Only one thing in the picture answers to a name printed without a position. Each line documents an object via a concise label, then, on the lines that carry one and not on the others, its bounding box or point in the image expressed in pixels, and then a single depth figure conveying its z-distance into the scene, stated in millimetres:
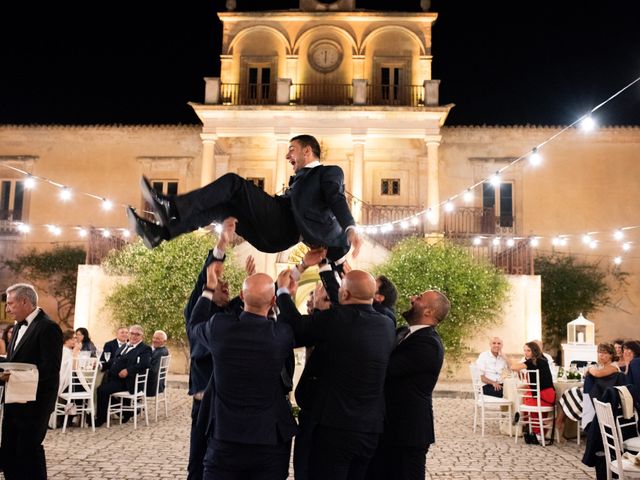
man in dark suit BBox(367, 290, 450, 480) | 4074
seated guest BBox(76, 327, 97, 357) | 12875
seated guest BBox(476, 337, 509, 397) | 11031
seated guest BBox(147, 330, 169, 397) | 10961
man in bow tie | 5168
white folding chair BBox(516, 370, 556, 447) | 9547
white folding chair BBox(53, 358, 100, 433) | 9719
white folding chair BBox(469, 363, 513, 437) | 10312
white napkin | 4879
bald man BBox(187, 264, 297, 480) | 3605
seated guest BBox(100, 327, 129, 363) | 11536
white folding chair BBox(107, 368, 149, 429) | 10296
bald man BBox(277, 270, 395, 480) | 3680
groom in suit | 3996
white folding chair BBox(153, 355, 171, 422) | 11086
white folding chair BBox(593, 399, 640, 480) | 5797
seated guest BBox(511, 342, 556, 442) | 9758
